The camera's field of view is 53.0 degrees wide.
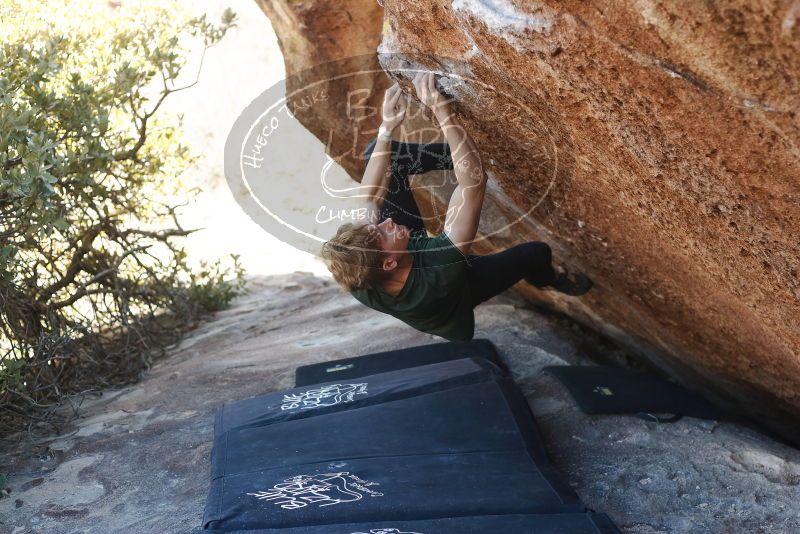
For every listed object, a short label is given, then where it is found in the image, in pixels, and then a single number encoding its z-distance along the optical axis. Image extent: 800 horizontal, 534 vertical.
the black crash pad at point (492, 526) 2.56
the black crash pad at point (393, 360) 4.37
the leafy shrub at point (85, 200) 4.06
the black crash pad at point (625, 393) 3.75
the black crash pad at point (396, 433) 3.27
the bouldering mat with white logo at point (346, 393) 3.72
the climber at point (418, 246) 3.02
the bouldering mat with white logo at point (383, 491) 2.70
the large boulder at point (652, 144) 1.80
